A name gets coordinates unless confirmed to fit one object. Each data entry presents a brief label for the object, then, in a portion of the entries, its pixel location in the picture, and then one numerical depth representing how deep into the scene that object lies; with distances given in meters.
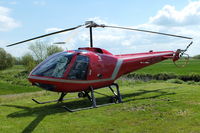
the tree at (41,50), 64.03
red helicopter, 8.34
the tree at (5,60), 54.92
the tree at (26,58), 62.80
